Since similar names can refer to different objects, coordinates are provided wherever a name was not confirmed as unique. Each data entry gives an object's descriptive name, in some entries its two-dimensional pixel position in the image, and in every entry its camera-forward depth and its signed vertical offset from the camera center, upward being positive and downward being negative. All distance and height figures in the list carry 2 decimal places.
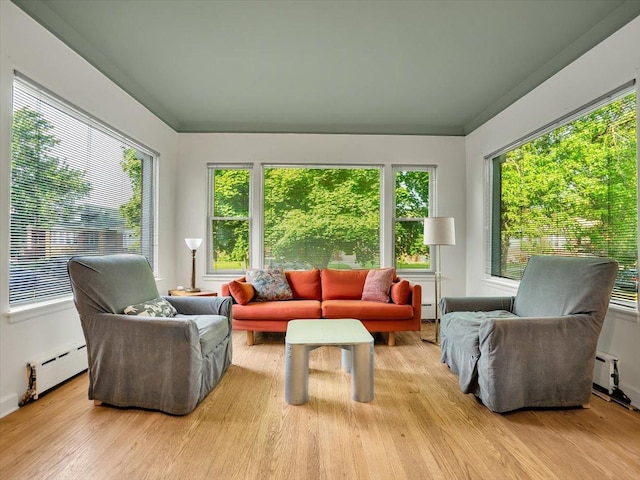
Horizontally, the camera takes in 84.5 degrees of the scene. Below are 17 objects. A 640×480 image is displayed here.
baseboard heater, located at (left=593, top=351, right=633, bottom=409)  2.48 -1.00
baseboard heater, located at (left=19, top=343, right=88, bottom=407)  2.41 -0.93
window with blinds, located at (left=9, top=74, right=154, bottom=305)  2.46 +0.44
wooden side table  4.05 -0.58
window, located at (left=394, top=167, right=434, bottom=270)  5.02 +0.39
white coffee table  2.41 -0.83
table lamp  4.45 -0.05
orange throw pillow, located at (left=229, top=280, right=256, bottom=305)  3.90 -0.54
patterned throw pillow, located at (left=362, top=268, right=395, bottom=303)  4.11 -0.50
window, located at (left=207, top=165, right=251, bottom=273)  4.97 +0.37
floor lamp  3.97 +0.13
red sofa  3.80 -0.74
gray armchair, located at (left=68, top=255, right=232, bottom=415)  2.25 -0.71
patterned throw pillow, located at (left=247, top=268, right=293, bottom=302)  4.19 -0.50
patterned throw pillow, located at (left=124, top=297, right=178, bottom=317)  2.56 -0.50
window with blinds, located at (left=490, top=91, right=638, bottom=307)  2.56 +0.43
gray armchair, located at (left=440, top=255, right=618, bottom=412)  2.28 -0.72
